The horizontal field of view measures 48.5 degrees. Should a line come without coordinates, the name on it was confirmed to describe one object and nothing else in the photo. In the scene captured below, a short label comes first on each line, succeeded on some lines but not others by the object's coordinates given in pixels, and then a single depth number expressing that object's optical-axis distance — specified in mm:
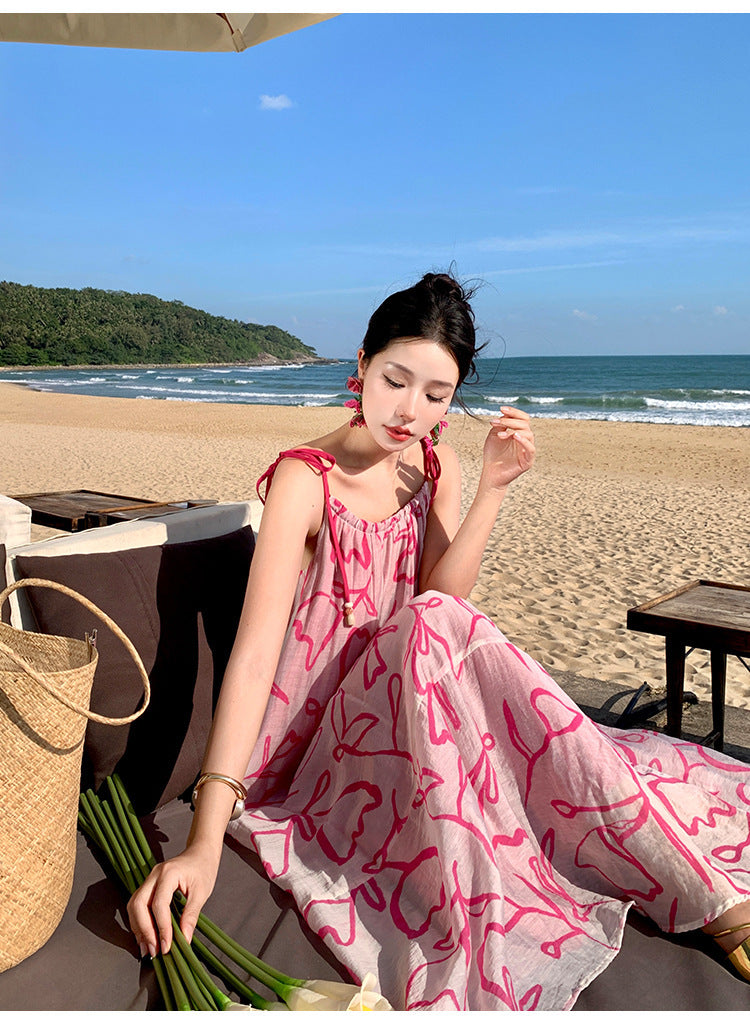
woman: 1381
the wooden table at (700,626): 2213
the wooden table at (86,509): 4090
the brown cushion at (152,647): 1794
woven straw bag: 1250
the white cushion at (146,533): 1883
